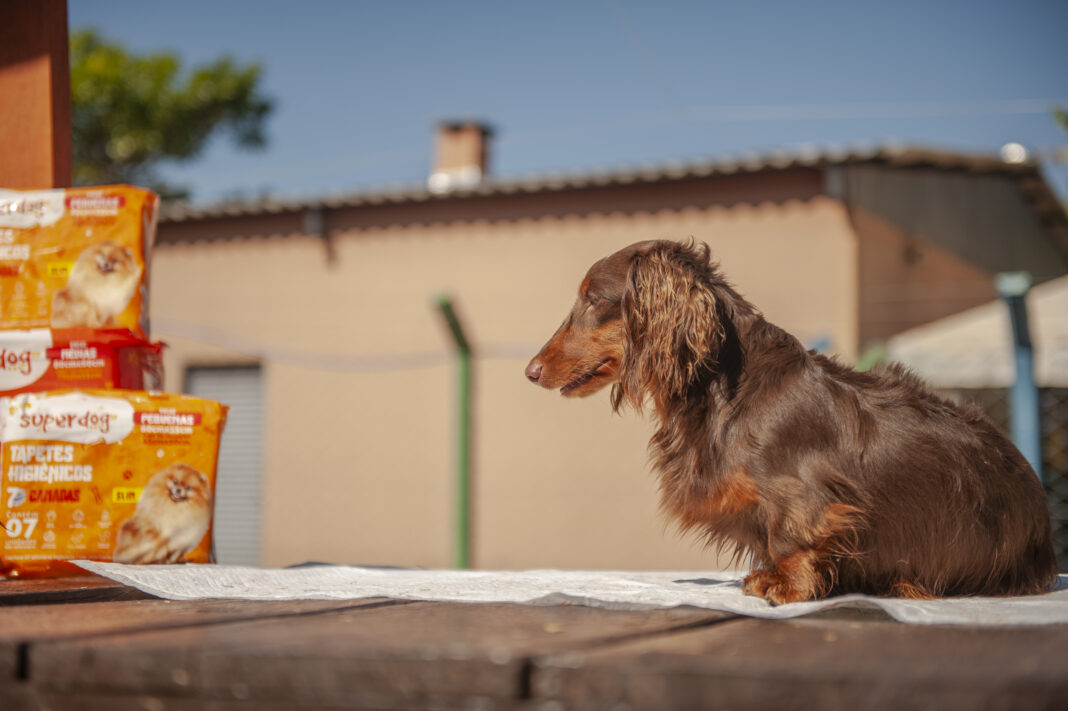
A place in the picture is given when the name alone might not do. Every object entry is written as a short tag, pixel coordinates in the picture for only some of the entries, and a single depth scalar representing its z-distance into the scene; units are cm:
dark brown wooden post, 343
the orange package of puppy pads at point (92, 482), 279
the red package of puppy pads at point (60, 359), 298
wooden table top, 121
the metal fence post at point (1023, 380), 471
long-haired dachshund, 238
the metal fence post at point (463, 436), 615
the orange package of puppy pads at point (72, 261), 301
